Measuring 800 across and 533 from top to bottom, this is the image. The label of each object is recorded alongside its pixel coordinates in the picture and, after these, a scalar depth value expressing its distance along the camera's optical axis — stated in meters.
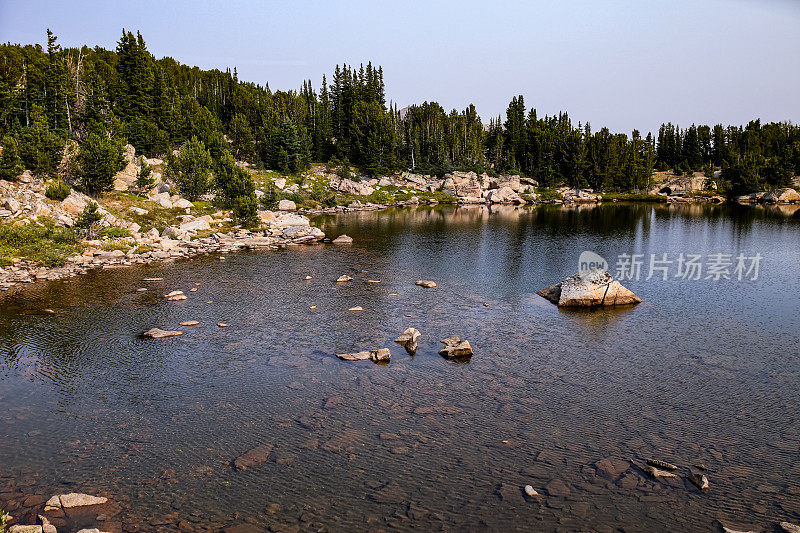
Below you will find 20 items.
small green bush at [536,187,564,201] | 155.75
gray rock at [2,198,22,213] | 52.32
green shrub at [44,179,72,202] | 58.91
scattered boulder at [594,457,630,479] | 16.06
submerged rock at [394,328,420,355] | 27.10
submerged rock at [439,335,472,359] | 26.14
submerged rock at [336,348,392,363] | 25.59
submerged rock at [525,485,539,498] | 15.02
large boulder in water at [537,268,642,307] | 35.00
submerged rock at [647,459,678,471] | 16.19
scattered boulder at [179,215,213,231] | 66.26
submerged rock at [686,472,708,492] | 15.22
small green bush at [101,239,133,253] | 51.62
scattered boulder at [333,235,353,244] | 65.88
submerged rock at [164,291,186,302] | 37.00
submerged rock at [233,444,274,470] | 16.58
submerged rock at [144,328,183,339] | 28.73
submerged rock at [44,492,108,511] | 14.21
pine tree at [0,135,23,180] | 61.09
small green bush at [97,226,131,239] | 54.21
